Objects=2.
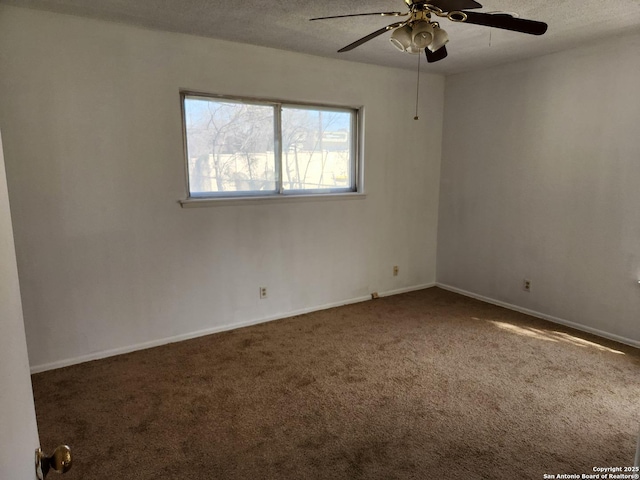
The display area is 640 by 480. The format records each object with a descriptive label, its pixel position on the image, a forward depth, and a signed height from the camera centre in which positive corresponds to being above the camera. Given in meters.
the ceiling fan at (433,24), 2.01 +0.74
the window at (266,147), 3.43 +0.21
